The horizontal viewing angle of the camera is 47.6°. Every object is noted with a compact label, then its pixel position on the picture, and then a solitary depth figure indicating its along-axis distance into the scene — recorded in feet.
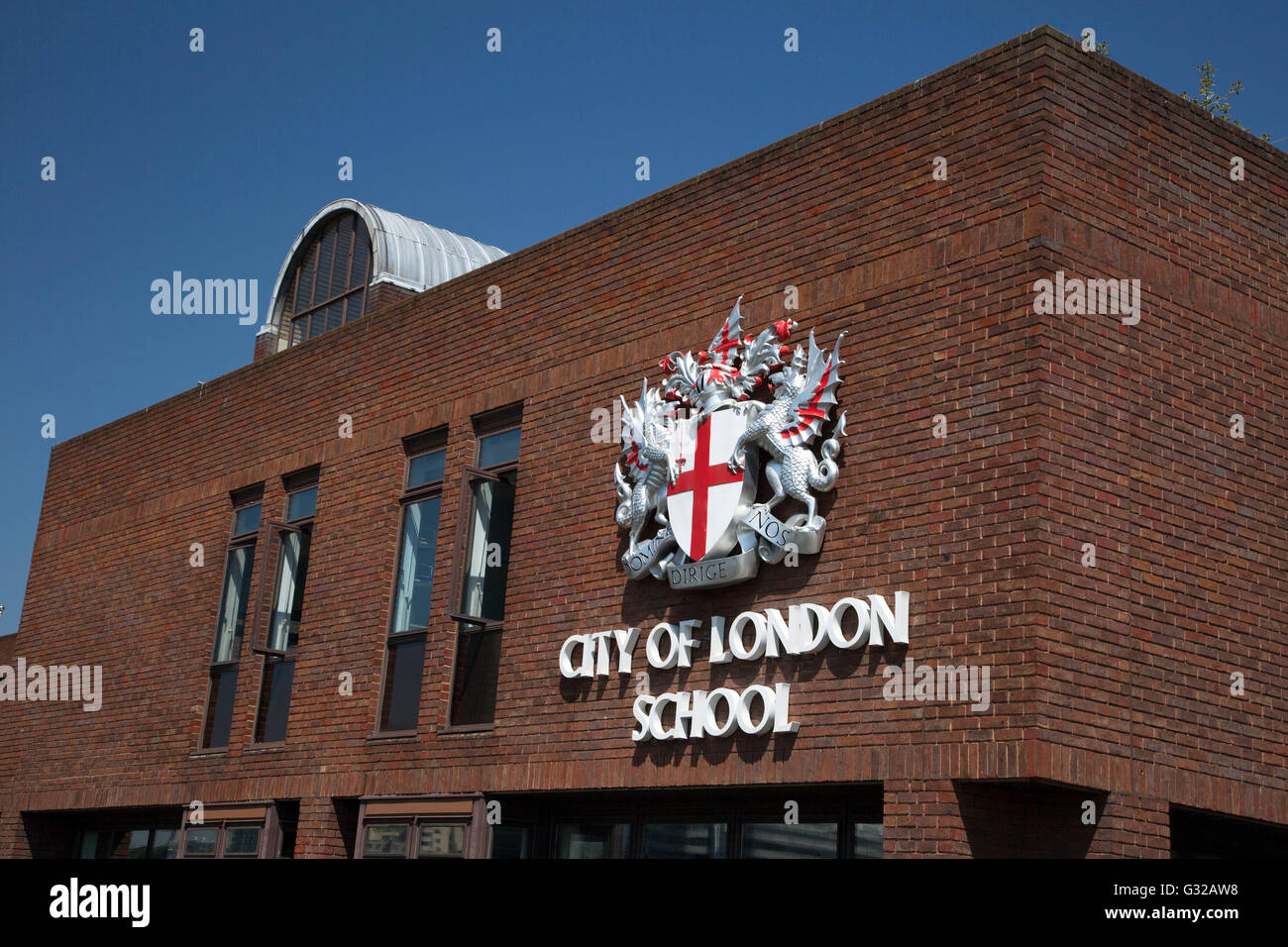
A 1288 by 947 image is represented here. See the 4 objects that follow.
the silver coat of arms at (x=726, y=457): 35.47
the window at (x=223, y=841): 50.34
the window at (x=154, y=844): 57.21
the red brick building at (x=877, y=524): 31.19
